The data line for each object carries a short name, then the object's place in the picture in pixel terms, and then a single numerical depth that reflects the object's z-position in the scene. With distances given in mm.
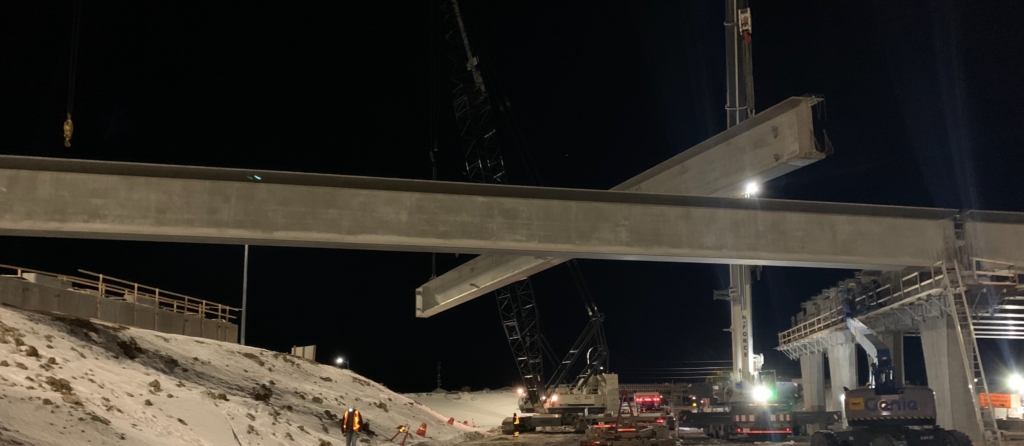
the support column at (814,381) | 45969
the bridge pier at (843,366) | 37031
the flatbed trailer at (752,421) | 29359
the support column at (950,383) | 22703
